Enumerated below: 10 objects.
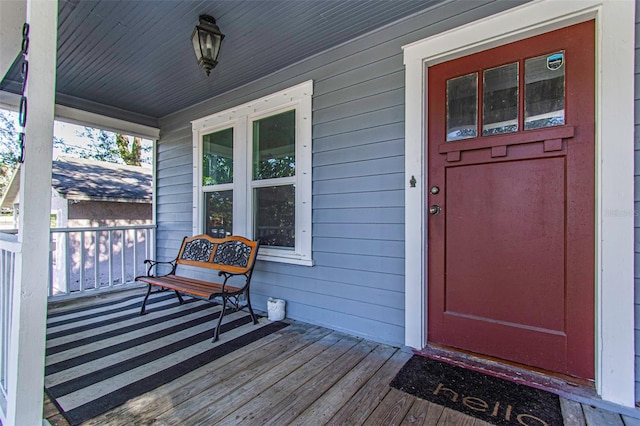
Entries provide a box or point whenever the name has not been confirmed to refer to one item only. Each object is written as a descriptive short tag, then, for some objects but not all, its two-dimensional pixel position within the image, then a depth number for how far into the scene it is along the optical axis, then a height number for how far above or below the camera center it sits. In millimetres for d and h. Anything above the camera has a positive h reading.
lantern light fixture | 2133 +1269
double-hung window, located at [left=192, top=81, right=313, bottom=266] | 2791 +431
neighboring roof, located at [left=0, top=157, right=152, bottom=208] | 6203 +713
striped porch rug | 1651 -1028
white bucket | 2807 -934
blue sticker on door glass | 1727 +913
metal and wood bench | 2566 -522
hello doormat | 1439 -994
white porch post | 1255 -85
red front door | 1672 +77
